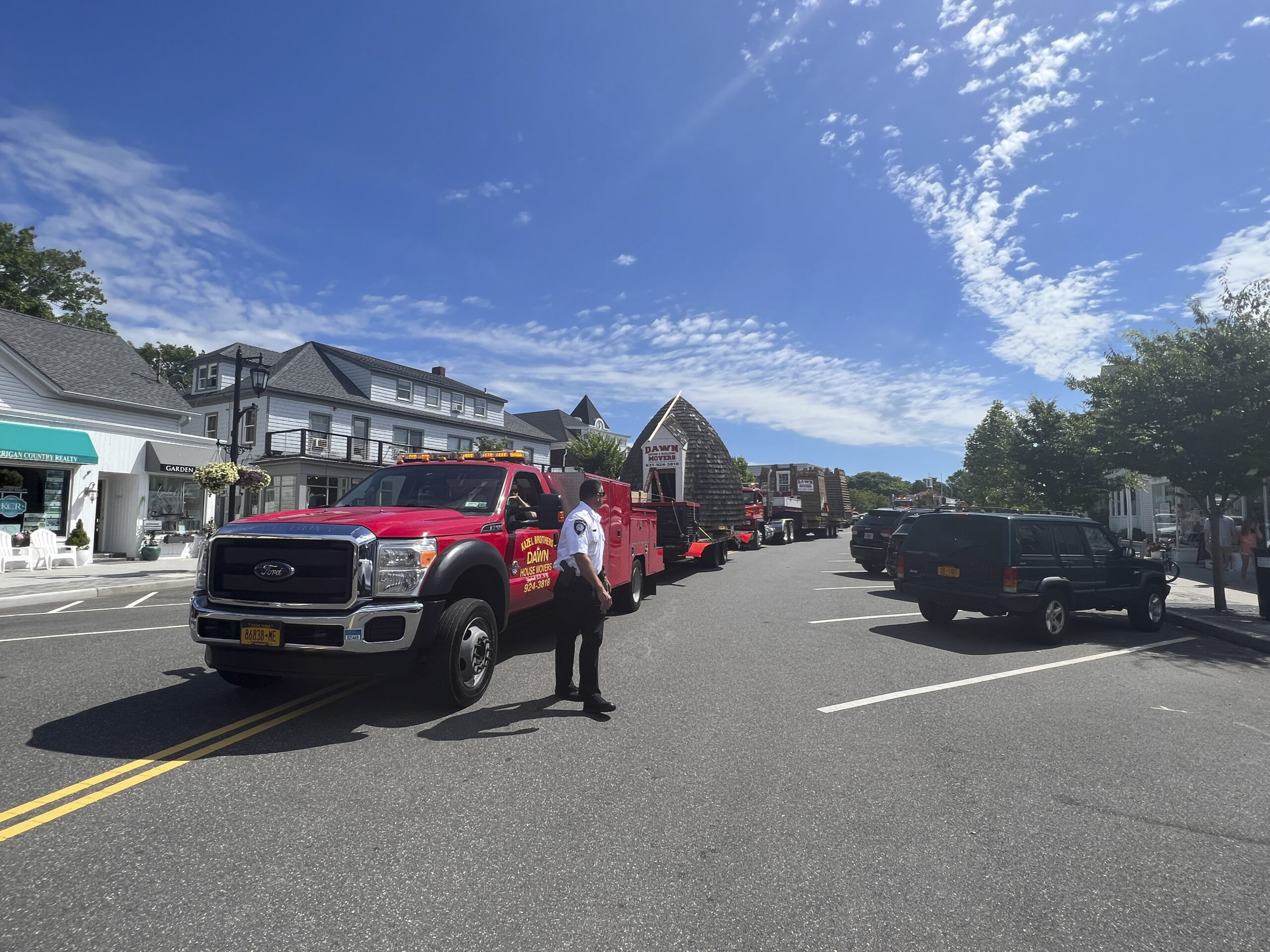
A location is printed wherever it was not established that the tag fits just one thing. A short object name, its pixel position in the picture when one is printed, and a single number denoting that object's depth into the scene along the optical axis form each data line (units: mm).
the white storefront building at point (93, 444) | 17531
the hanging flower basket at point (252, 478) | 17531
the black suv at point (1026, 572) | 8703
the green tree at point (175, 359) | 47594
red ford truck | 4738
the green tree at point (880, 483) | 143875
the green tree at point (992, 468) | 22547
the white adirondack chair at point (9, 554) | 15492
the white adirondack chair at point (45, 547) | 16000
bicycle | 11056
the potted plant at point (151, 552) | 19016
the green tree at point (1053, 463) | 19031
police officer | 5426
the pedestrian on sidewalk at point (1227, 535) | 16797
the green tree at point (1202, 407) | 10578
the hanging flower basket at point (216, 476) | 16688
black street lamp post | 16766
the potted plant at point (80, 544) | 17359
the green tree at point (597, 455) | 45094
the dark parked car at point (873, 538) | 17156
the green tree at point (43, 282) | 30328
